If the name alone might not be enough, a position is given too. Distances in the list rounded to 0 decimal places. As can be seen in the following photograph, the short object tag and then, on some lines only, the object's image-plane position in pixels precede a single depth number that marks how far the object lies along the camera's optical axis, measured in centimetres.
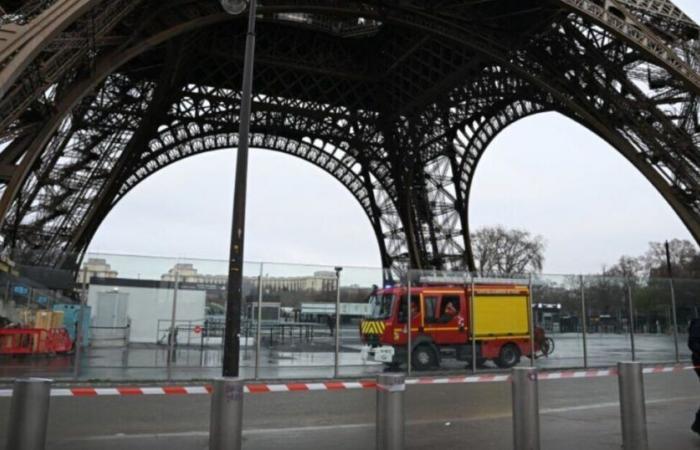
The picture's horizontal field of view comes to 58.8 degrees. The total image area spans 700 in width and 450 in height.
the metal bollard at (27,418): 482
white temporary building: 1536
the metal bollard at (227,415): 516
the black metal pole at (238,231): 859
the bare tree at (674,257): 7806
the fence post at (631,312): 2019
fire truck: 1786
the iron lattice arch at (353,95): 1800
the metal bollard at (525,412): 634
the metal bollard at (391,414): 577
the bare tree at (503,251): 7669
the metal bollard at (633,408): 665
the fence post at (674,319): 2070
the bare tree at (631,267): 9032
